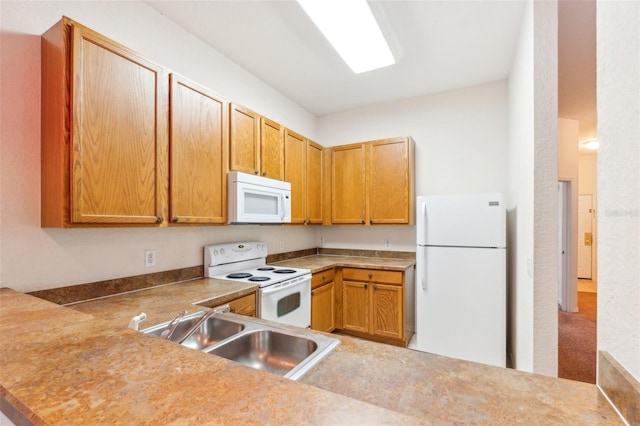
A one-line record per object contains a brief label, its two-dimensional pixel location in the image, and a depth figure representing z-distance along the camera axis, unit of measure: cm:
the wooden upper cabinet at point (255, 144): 236
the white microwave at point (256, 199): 226
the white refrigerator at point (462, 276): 251
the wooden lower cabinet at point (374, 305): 297
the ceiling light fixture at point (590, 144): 535
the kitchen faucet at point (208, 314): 113
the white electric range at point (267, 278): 220
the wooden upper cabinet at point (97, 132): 139
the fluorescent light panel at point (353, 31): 181
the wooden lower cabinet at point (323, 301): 286
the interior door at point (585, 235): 624
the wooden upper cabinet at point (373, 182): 328
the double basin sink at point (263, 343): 112
